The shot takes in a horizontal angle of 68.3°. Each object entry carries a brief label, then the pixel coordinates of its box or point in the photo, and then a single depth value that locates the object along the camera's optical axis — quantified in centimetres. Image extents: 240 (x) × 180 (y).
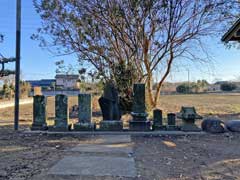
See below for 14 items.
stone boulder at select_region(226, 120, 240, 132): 552
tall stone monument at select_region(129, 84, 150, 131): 553
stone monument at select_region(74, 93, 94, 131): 557
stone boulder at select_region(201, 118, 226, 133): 542
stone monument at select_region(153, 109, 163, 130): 555
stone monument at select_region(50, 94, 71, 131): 552
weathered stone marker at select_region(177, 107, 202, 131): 551
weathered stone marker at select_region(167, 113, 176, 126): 562
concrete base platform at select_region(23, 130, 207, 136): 531
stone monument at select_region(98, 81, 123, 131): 601
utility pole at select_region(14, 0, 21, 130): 575
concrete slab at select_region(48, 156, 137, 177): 288
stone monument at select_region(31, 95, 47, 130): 560
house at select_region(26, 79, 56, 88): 3981
